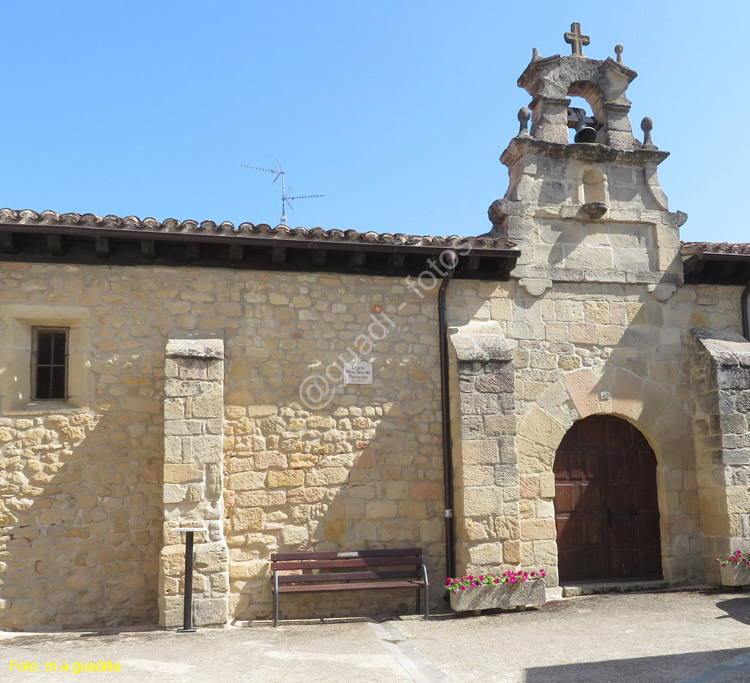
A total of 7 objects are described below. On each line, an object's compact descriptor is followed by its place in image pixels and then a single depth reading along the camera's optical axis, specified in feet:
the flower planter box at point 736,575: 24.93
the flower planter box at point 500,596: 23.04
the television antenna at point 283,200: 37.39
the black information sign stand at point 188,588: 20.86
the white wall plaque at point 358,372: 25.08
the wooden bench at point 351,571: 22.95
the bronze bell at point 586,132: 29.66
